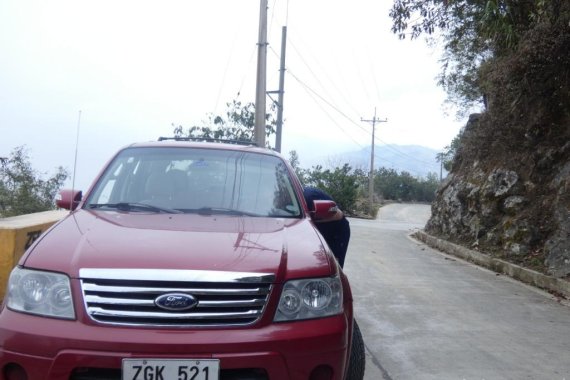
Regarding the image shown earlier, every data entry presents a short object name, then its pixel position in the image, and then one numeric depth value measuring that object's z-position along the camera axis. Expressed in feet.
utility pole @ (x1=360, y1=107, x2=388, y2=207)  156.68
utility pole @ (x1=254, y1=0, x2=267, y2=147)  47.21
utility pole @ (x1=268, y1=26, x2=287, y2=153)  73.15
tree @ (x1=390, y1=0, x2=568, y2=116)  22.56
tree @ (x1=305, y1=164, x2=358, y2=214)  116.16
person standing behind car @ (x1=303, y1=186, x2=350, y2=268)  17.01
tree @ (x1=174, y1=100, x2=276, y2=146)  78.95
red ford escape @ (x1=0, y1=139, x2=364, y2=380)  8.21
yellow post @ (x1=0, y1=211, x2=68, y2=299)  17.34
